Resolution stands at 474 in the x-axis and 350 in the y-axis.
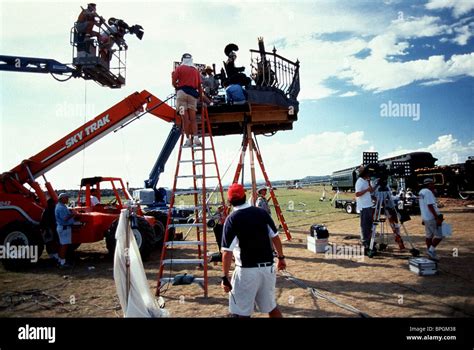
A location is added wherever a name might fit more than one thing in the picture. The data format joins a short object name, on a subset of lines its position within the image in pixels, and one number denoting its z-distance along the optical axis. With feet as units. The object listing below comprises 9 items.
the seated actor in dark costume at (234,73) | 30.91
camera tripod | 27.32
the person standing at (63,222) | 27.96
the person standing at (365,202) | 27.30
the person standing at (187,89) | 21.81
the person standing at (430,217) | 24.17
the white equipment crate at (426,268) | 21.43
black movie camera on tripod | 27.63
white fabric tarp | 14.49
